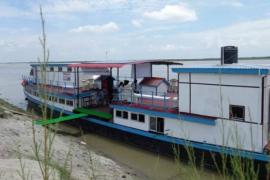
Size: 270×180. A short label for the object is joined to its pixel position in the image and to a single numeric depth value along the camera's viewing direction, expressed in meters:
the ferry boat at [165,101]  10.13
